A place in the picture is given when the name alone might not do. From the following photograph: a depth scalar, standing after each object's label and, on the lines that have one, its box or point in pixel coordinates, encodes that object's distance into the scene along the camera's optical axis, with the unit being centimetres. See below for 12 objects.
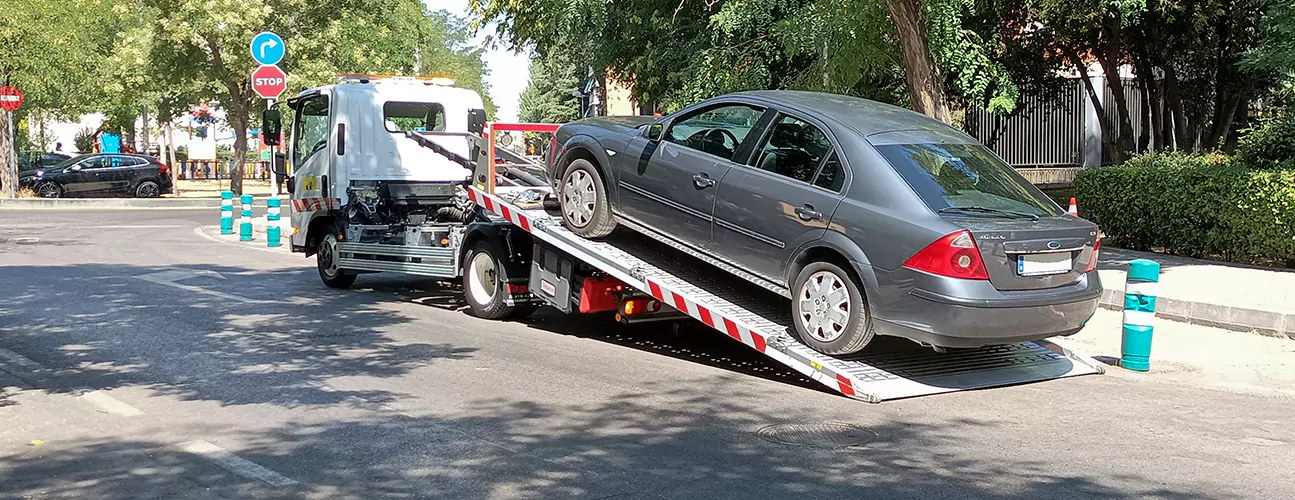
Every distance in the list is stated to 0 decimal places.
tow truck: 824
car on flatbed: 736
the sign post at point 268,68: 2003
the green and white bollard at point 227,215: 2142
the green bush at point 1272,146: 1407
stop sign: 1997
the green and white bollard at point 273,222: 1886
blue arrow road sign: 2067
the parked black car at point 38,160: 3681
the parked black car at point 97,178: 3412
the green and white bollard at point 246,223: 2052
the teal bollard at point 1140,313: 858
